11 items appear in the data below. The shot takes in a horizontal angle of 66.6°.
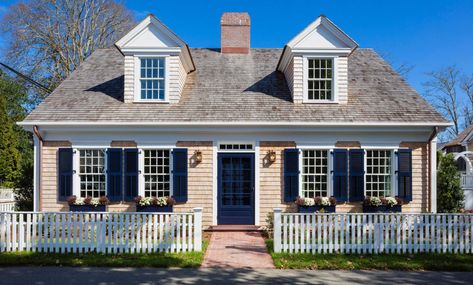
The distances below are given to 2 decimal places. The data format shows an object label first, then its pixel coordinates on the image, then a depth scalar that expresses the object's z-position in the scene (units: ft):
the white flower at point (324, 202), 36.50
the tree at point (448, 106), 140.26
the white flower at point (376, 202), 36.63
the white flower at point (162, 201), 36.47
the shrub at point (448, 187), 45.19
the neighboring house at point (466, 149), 57.11
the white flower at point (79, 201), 36.47
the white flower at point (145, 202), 36.32
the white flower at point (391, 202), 36.59
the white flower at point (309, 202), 36.24
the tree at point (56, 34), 84.79
